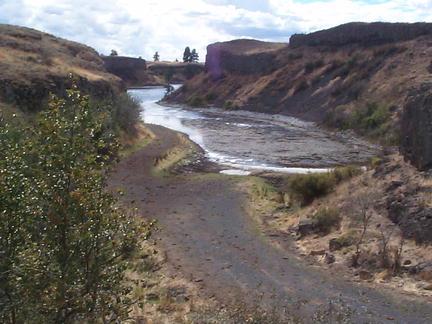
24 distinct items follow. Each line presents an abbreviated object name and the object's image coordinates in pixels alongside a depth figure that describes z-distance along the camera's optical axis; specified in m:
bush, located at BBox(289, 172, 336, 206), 27.05
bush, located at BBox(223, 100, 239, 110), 90.04
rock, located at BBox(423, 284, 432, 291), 15.88
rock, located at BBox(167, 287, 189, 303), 16.67
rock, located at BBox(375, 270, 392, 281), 17.10
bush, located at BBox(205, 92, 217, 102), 103.77
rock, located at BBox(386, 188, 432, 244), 18.77
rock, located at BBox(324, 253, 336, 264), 19.25
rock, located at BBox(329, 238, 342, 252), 20.17
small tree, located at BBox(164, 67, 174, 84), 175.68
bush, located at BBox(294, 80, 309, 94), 79.62
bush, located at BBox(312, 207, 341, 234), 22.36
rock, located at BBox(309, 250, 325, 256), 20.27
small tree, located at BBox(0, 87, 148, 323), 8.20
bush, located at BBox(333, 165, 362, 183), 27.94
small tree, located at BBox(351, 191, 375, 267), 18.95
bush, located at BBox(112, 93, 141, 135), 48.25
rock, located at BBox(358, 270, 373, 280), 17.45
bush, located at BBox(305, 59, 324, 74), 85.25
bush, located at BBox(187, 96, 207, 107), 102.88
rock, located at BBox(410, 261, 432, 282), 16.49
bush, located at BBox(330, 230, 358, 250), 20.16
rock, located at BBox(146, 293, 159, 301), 16.80
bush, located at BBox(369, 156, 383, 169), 28.21
